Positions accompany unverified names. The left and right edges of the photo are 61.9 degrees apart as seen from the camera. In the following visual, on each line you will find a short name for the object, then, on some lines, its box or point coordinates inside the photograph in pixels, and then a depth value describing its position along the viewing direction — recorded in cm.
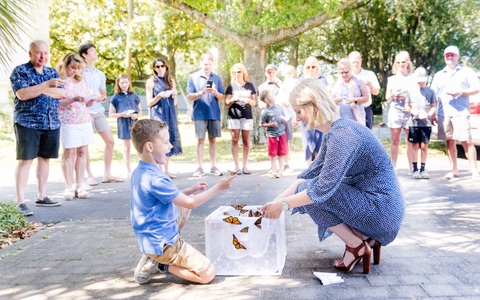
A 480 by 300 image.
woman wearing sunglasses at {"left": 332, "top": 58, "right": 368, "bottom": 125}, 637
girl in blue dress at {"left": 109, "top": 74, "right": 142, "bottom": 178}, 771
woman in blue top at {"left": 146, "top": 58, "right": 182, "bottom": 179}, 736
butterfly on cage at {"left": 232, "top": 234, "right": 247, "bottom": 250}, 316
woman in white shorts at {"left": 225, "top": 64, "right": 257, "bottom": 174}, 772
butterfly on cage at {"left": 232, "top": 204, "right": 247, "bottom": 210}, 351
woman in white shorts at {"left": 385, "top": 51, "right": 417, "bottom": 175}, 714
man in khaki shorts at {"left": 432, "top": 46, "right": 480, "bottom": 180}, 676
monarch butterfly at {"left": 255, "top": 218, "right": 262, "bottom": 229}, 309
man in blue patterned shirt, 507
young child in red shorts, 732
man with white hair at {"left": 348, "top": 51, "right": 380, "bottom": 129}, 683
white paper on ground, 293
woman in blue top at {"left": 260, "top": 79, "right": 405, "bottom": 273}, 290
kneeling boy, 296
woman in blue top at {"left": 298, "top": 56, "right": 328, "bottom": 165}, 675
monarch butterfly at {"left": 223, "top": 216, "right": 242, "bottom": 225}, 311
